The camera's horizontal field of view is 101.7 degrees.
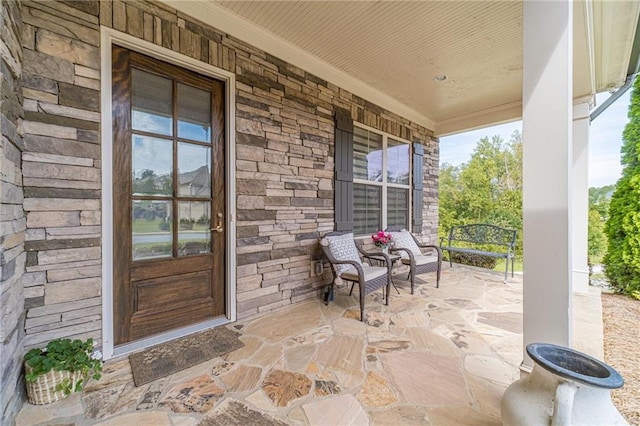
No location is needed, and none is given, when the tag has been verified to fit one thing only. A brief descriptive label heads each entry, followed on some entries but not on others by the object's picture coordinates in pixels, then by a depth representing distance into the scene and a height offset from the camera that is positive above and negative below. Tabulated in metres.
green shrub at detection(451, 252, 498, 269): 5.56 -1.06
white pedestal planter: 0.89 -0.66
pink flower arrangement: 3.41 -0.37
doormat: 1.74 -1.07
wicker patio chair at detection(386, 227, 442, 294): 3.39 -0.63
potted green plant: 1.44 -0.90
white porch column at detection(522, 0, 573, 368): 1.36 +0.23
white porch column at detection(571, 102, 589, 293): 3.51 +0.23
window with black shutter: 3.54 +0.51
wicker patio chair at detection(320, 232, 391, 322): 2.66 -0.62
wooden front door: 1.98 +0.12
